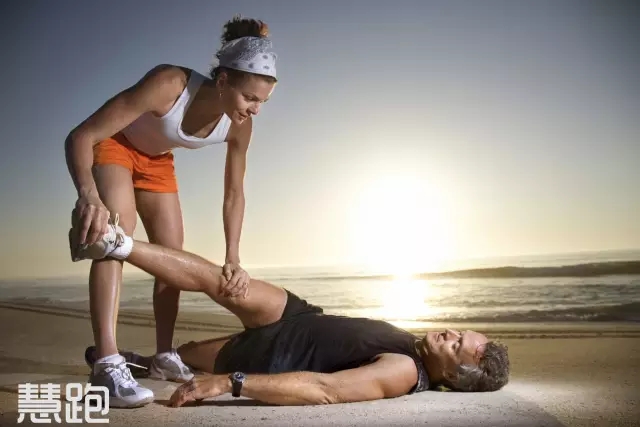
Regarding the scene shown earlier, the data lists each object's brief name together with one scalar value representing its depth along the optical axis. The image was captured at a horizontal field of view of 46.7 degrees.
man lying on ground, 1.92
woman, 1.89
